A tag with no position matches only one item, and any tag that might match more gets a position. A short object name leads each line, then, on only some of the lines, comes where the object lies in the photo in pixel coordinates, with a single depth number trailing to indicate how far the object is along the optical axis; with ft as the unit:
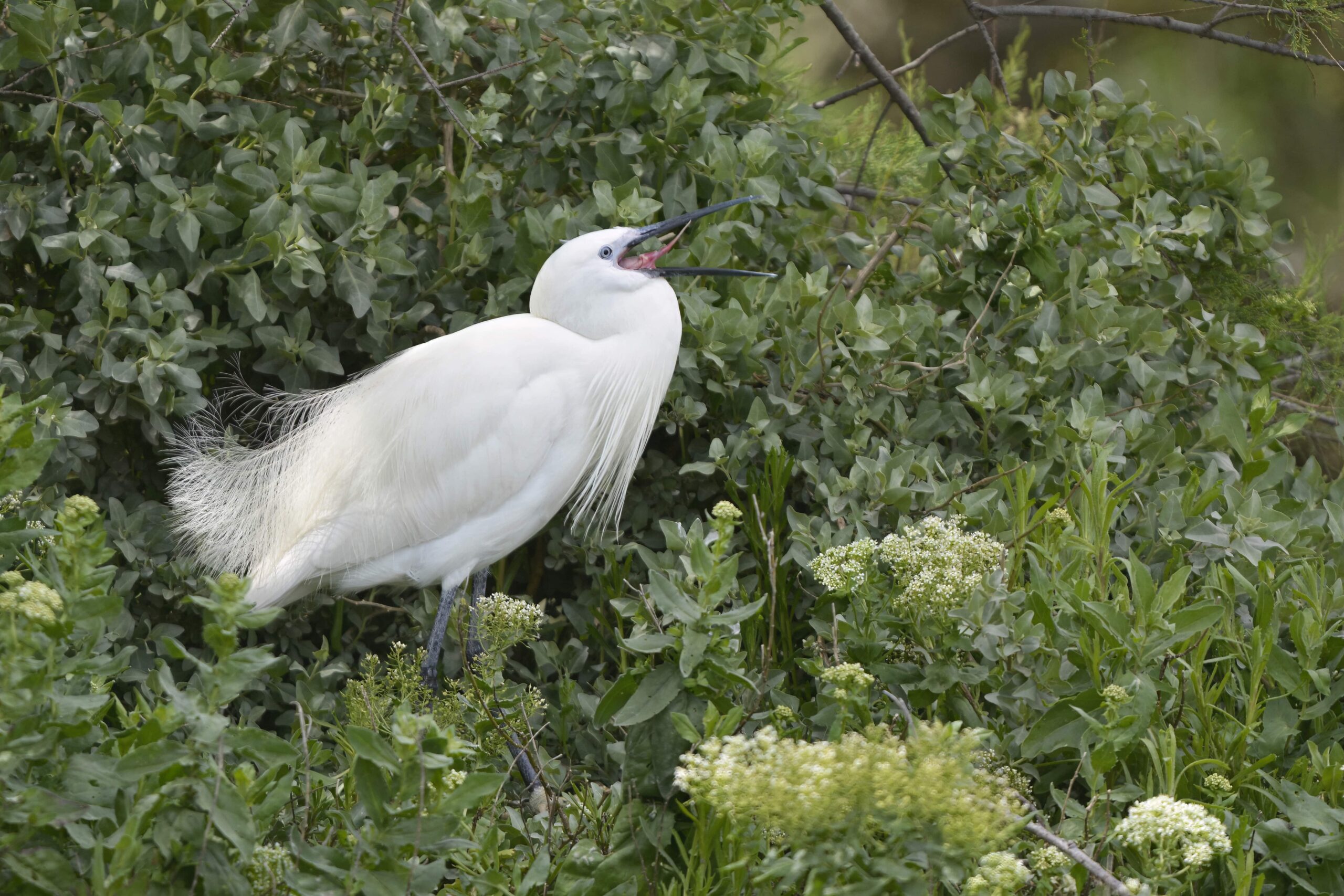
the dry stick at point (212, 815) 35.27
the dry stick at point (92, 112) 38.31
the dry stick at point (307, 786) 37.51
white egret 38.43
